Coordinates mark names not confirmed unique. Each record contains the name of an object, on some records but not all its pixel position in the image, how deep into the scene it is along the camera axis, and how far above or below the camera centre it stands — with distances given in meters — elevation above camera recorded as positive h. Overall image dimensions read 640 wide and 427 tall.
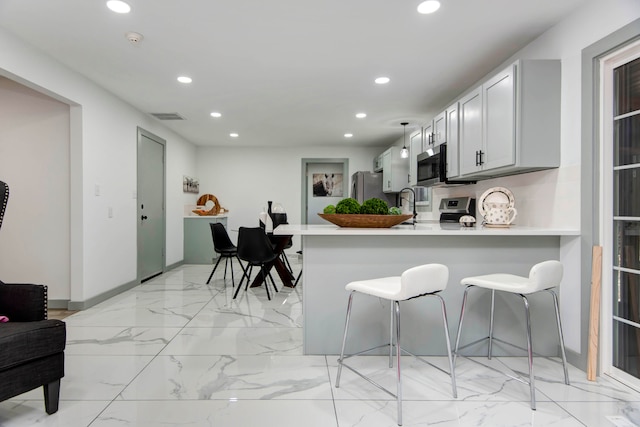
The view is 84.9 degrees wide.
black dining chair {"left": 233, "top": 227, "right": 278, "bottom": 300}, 4.04 -0.44
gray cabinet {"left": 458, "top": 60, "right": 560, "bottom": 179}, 2.37 +0.64
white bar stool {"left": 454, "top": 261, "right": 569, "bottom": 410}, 1.82 -0.41
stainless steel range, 3.64 +0.01
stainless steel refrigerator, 6.15 +0.41
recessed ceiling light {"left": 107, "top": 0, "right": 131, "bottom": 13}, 2.20 +1.30
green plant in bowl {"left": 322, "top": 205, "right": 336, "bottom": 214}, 2.45 -0.01
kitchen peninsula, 2.38 -0.47
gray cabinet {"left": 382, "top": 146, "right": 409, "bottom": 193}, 5.32 +0.58
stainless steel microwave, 3.54 +0.45
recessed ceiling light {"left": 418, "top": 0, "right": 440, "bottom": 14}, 2.19 +1.30
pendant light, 4.81 +1.12
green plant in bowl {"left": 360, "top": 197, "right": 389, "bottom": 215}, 2.44 +0.01
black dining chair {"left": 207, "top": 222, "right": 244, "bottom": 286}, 4.68 -0.46
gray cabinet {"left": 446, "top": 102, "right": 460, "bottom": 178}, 3.24 +0.64
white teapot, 2.60 -0.03
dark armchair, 1.53 -0.62
